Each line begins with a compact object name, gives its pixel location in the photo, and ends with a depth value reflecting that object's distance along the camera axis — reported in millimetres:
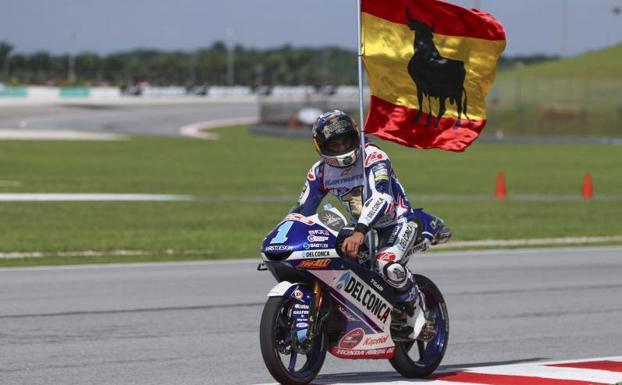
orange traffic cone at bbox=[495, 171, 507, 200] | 61094
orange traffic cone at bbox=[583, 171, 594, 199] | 61406
